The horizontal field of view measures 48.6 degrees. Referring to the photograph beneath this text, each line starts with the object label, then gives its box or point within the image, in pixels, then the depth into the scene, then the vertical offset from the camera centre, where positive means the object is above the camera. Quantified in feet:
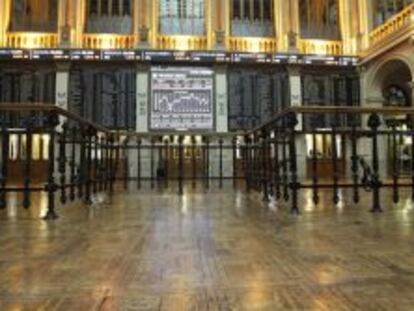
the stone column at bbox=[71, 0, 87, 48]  49.75 +16.62
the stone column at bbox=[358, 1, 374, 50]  52.06 +16.98
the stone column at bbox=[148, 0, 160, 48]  50.70 +16.89
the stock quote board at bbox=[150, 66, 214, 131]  50.39 +8.16
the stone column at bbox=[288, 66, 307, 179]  51.77 +9.49
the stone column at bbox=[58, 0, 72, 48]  49.26 +16.13
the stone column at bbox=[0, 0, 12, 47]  49.21 +16.73
